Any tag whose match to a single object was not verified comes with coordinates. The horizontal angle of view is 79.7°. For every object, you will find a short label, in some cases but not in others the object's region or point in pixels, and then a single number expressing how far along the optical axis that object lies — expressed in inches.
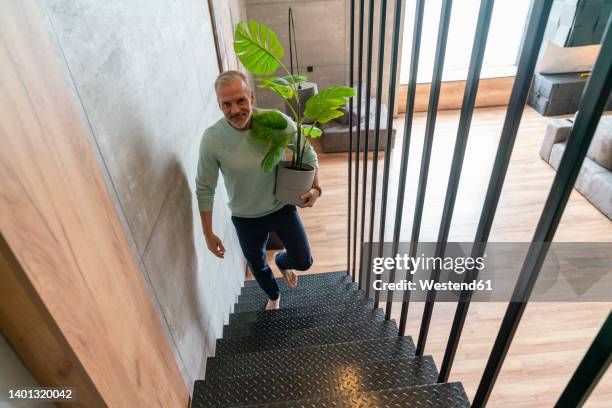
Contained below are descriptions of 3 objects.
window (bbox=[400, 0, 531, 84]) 234.5
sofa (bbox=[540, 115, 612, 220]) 149.9
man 66.1
